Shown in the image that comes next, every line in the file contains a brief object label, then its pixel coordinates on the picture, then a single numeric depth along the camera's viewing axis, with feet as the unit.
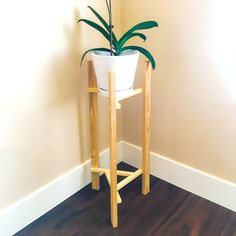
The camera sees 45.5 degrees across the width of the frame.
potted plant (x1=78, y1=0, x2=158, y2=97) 4.28
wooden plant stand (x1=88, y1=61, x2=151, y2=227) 4.50
